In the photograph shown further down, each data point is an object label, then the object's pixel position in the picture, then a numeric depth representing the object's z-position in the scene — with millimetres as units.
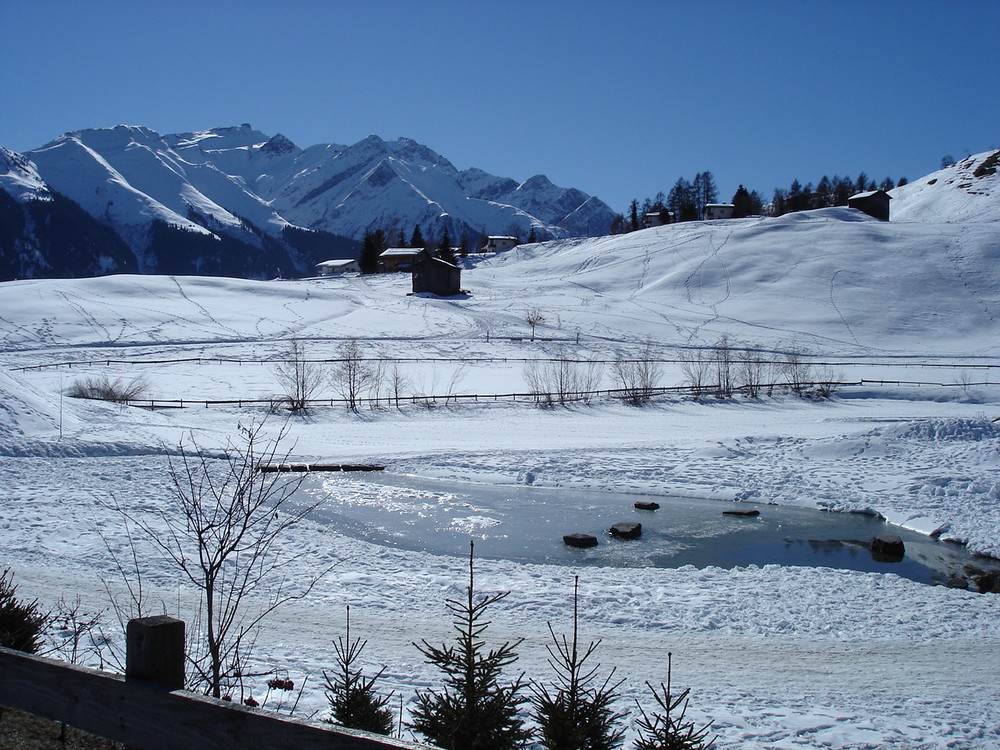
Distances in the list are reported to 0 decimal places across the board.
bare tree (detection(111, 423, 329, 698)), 6629
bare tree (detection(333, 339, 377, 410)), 42238
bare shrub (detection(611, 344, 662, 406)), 45469
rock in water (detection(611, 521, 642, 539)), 19719
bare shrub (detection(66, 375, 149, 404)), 39250
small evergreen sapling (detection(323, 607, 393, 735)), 5504
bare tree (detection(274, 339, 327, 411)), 40719
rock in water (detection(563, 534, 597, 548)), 18719
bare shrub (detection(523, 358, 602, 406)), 44844
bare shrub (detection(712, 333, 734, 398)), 47288
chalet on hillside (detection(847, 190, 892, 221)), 119562
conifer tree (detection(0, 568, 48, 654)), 6324
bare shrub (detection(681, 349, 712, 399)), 47966
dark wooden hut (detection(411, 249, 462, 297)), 85875
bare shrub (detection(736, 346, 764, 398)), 48062
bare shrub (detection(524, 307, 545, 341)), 69312
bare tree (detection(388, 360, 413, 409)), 43250
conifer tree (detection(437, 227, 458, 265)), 107444
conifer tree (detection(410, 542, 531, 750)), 5281
